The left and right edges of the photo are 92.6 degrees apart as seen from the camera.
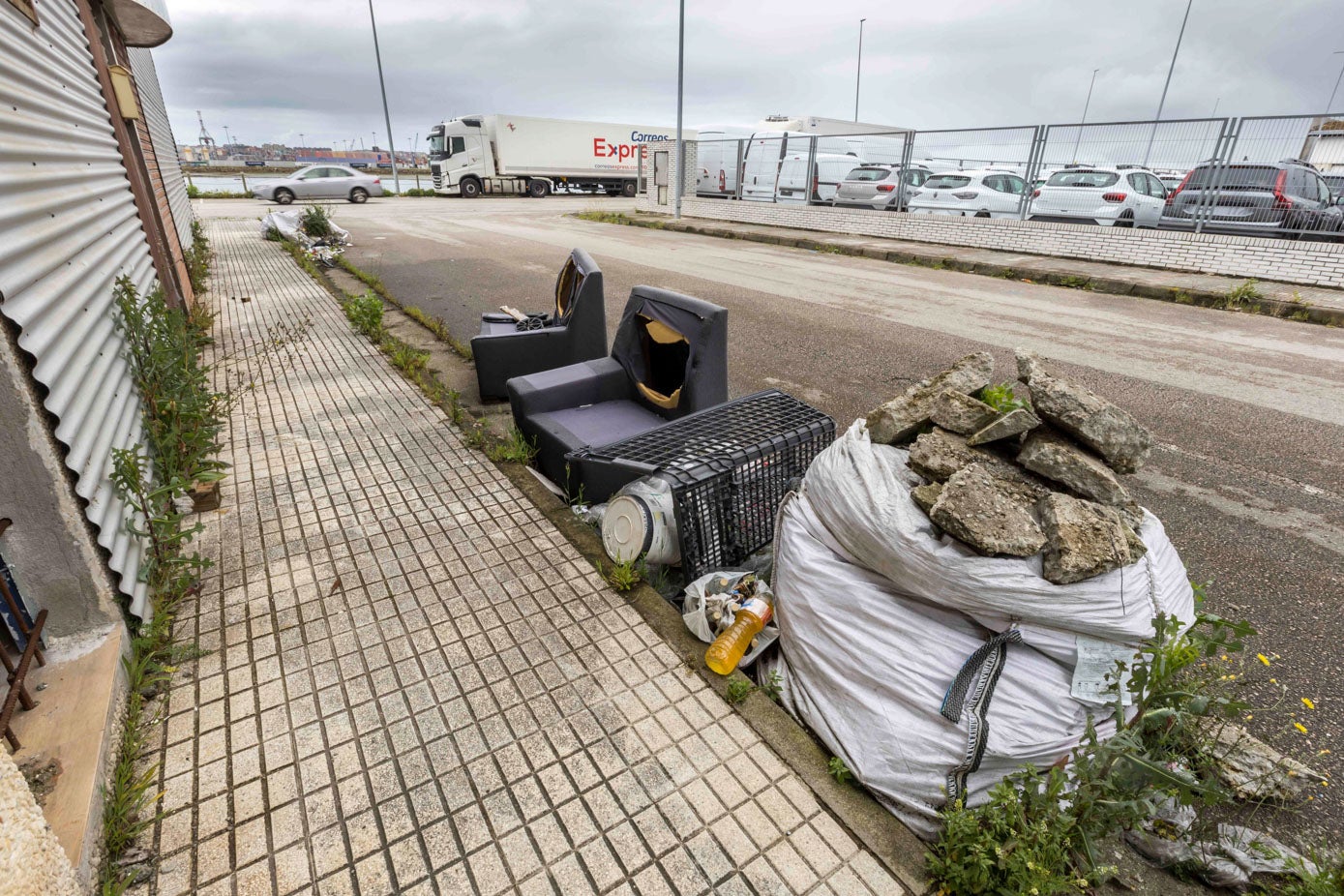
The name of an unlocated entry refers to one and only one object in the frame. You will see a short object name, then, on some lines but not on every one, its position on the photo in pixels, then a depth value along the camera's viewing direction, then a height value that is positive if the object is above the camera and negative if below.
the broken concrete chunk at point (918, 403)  2.36 -0.77
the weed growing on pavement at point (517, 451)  3.74 -1.50
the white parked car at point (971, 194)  12.80 -0.27
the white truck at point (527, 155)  29.36 +0.92
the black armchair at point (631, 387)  3.35 -1.13
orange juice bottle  2.27 -1.53
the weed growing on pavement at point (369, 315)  6.23 -1.29
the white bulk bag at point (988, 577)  1.78 -1.06
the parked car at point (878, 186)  14.77 -0.13
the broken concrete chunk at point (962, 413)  2.22 -0.75
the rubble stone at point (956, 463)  2.06 -0.85
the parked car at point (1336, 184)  9.07 +0.02
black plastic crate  2.58 -1.12
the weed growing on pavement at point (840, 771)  1.91 -1.63
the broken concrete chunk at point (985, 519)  1.81 -0.90
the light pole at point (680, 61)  17.78 +3.01
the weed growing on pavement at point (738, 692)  2.16 -1.60
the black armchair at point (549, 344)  4.60 -1.13
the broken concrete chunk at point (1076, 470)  2.02 -0.85
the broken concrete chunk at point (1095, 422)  2.06 -0.72
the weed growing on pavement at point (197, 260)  8.32 -1.20
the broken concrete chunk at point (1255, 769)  1.93 -1.67
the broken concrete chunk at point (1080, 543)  1.78 -0.94
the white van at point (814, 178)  16.64 +0.02
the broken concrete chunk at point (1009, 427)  2.10 -0.74
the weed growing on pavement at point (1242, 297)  8.56 -1.40
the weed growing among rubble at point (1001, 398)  2.34 -0.75
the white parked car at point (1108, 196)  11.44 -0.24
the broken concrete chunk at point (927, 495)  1.97 -0.90
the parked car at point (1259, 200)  9.22 -0.21
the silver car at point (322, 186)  24.47 -0.49
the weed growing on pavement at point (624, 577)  2.67 -1.55
